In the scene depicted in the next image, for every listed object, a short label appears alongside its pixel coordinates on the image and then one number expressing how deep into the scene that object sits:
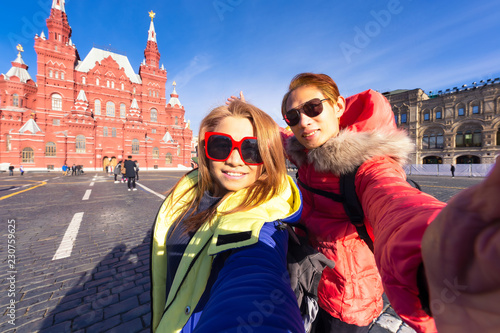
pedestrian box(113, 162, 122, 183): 14.96
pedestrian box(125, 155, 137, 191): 10.68
